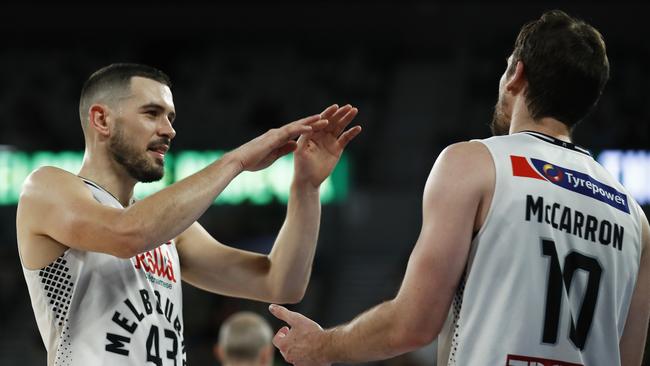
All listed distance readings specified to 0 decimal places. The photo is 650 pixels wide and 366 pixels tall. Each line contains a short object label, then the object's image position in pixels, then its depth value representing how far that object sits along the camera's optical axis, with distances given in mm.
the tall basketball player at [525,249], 6098
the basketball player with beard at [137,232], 7621
